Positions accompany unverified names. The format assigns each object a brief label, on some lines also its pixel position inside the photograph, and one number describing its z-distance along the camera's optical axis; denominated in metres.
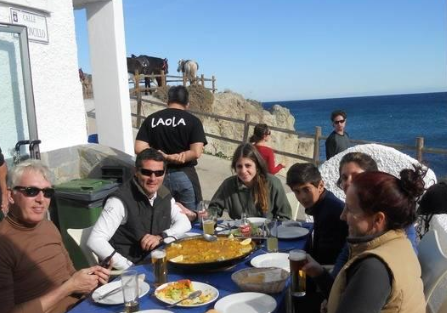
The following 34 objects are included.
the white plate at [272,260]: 2.40
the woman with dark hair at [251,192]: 3.67
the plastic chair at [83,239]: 3.03
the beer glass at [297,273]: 2.03
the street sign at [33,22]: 4.09
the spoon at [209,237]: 2.75
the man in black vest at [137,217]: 2.82
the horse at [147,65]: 20.08
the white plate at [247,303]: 1.85
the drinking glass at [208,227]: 3.00
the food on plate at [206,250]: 2.34
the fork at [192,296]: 1.91
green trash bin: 4.30
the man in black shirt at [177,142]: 4.45
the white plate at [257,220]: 3.22
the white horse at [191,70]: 21.92
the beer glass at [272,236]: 2.61
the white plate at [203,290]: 1.93
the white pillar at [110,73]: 5.63
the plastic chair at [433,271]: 2.04
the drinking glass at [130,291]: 1.86
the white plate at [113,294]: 1.96
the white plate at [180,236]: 2.77
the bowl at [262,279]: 2.00
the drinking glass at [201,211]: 3.26
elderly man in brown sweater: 2.07
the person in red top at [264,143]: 5.55
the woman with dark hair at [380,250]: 1.50
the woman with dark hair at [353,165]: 2.91
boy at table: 2.81
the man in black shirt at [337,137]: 6.41
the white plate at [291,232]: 2.92
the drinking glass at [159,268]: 2.16
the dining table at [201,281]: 1.92
